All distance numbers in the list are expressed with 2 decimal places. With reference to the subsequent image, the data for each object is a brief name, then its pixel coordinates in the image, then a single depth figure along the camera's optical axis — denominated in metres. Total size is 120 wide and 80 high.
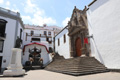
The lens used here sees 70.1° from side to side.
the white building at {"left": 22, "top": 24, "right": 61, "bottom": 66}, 17.07
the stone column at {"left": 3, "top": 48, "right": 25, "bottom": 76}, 6.05
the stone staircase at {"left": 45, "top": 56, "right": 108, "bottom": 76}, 5.95
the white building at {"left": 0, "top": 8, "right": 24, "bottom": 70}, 10.96
